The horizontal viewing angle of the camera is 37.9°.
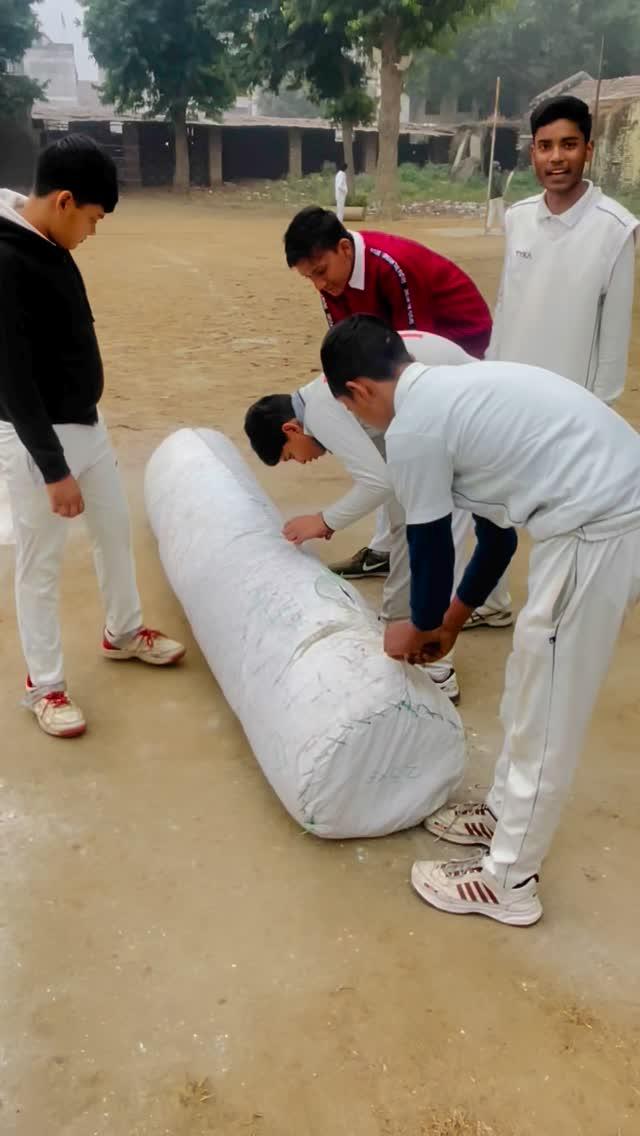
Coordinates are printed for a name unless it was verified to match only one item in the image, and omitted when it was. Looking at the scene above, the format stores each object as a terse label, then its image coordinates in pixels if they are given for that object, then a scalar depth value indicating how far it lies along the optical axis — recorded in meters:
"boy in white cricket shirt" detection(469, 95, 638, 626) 2.92
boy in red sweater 2.87
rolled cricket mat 2.49
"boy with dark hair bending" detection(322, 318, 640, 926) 1.95
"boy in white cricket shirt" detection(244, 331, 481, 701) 2.77
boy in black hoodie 2.57
